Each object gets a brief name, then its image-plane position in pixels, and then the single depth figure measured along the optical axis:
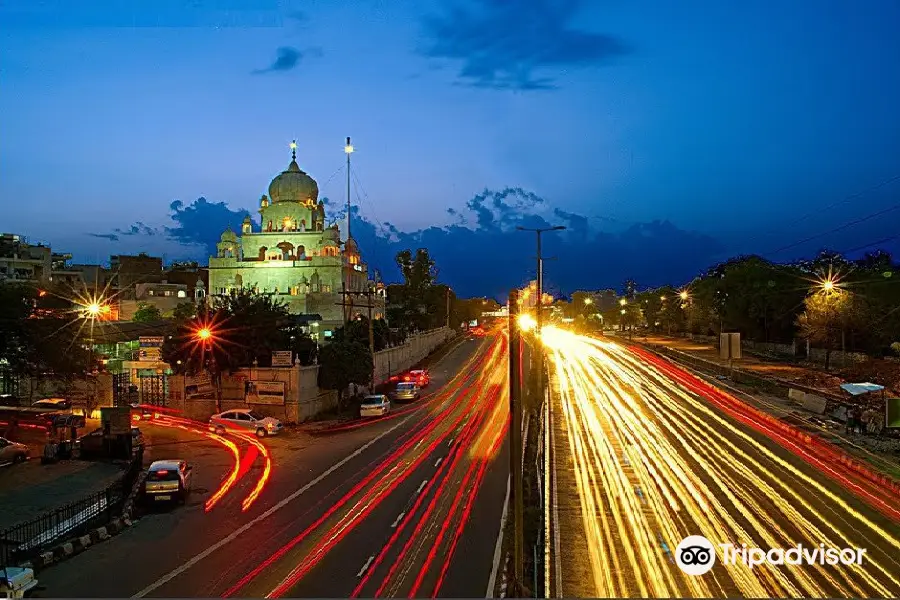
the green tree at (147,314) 69.56
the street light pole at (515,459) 11.60
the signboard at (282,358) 32.12
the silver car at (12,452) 22.89
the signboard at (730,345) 41.43
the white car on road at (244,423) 29.45
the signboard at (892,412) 23.70
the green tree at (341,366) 34.59
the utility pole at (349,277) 76.00
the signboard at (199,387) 31.67
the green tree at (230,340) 31.98
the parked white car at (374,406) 34.25
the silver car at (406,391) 40.06
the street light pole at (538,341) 41.02
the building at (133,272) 92.28
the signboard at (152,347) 33.75
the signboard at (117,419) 24.22
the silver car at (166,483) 18.53
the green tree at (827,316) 50.66
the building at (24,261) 83.75
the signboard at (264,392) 32.31
